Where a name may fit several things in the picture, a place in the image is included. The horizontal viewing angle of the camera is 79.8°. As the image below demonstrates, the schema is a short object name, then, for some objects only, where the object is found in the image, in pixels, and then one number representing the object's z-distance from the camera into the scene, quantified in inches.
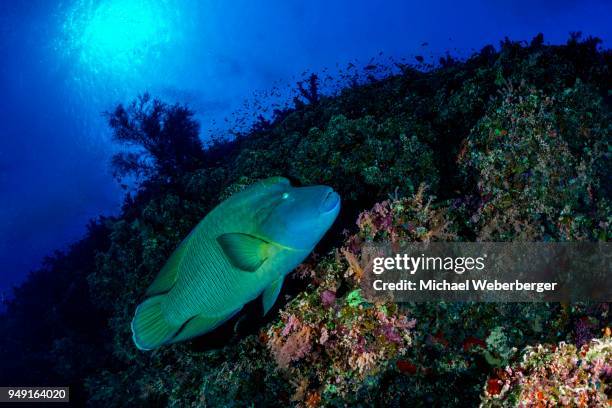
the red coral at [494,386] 91.9
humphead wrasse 60.3
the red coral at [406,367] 111.6
